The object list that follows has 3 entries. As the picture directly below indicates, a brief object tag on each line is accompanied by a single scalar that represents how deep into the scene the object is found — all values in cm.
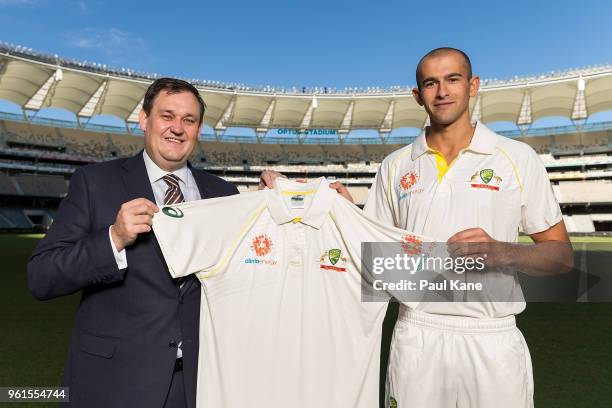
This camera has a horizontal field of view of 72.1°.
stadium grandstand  4103
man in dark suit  201
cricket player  215
